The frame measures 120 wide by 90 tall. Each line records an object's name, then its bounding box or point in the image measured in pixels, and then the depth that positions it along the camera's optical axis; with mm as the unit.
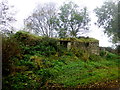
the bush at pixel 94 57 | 7375
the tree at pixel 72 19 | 9795
